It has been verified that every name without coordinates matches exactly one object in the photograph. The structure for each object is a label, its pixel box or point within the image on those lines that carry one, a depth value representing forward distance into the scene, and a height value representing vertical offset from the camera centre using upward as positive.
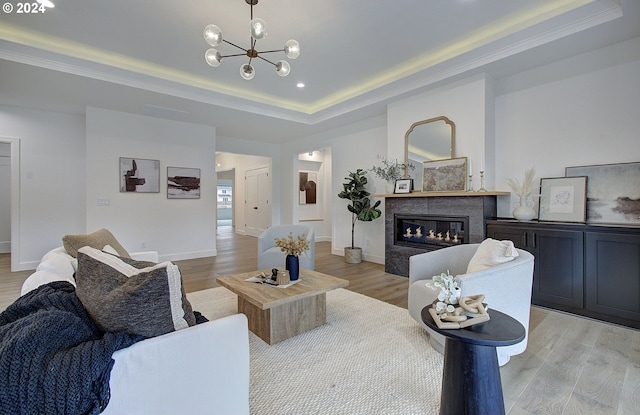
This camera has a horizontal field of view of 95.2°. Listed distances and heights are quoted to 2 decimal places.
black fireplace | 3.67 -0.16
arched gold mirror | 4.03 +0.95
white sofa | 1.05 -0.64
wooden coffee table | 2.31 -0.85
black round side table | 1.38 -0.80
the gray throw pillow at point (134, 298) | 1.09 -0.35
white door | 8.63 +0.21
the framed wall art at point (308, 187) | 8.69 +0.62
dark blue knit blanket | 0.88 -0.50
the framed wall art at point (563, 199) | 3.17 +0.10
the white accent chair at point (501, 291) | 1.89 -0.57
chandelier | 2.37 +1.43
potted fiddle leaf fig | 5.35 +0.09
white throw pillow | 2.10 -0.35
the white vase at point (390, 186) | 4.70 +0.36
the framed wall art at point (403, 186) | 4.43 +0.34
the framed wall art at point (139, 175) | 5.17 +0.59
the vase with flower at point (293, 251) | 2.71 -0.40
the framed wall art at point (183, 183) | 5.66 +0.50
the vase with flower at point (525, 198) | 3.39 +0.12
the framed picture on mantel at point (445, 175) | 3.86 +0.46
